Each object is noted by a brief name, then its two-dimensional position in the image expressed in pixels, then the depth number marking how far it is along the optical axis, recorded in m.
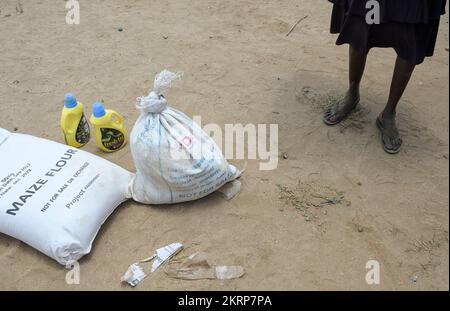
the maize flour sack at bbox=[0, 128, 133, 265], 1.66
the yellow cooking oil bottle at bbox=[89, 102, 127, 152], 2.13
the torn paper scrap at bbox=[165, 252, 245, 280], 1.65
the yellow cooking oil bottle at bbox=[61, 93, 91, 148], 2.16
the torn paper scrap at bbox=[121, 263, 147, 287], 1.63
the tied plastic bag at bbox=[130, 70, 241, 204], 1.76
